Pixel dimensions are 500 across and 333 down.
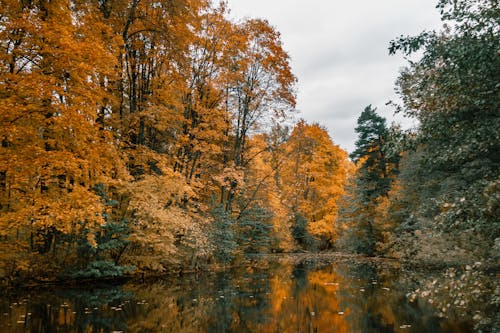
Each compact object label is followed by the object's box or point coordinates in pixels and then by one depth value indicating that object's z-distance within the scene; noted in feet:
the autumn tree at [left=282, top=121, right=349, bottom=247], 106.42
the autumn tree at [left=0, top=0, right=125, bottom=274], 29.07
